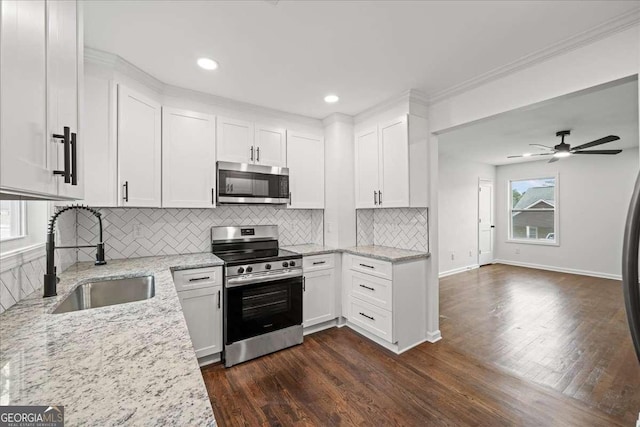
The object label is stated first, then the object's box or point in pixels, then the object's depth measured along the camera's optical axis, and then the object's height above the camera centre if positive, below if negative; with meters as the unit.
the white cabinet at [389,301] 2.67 -0.91
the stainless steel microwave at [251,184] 2.80 +0.33
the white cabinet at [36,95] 0.54 +0.30
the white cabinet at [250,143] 2.84 +0.79
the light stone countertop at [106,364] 0.59 -0.43
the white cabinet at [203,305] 2.30 -0.80
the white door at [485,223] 6.57 -0.24
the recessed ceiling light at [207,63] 2.17 +1.23
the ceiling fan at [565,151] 3.90 +0.93
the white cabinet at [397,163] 2.83 +0.55
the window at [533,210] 6.23 +0.07
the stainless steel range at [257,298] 2.45 -0.81
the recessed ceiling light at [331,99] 2.87 +1.24
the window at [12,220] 1.43 -0.03
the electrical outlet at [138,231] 2.62 -0.16
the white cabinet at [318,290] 2.98 -0.87
